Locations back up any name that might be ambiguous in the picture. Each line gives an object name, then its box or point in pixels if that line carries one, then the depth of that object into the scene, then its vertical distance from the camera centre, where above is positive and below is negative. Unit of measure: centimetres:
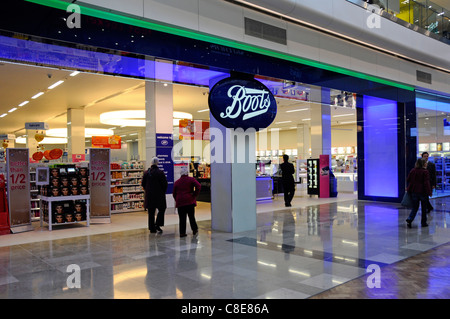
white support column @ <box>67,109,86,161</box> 1613 +143
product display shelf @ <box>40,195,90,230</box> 807 -99
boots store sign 607 +103
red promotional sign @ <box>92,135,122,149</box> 1791 +116
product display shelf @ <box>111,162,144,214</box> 1077 -82
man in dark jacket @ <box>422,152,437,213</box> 960 -37
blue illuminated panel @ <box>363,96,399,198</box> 1156 +39
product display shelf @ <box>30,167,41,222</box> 907 -84
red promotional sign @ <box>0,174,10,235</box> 776 -103
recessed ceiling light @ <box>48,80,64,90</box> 1144 +264
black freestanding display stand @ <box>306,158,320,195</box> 1398 -63
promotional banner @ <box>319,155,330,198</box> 1377 -58
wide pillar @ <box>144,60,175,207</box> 1034 +119
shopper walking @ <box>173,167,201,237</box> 673 -62
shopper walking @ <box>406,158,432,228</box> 721 -56
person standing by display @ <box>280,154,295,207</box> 1152 -63
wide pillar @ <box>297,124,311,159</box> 2520 +144
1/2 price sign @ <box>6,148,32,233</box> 805 -53
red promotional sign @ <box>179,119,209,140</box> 1603 +155
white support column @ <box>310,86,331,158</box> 1480 +128
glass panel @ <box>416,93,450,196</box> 1178 +92
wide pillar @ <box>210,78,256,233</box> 712 -35
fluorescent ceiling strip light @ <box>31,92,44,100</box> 1311 +263
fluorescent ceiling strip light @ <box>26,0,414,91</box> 482 +209
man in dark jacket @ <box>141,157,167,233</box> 719 -59
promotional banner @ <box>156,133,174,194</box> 1037 +26
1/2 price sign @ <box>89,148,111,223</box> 910 -51
